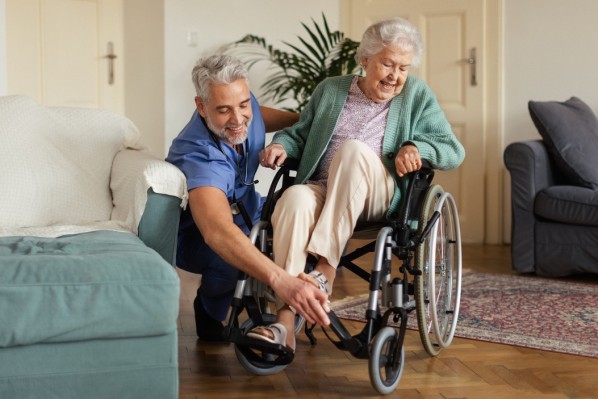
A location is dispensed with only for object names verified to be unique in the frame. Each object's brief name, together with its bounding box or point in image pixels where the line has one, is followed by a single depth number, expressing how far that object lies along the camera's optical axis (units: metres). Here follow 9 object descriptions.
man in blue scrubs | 2.52
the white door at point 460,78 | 5.73
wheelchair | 2.51
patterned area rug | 3.23
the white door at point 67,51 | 5.61
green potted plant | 5.11
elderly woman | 2.66
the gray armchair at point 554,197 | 4.46
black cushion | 4.55
